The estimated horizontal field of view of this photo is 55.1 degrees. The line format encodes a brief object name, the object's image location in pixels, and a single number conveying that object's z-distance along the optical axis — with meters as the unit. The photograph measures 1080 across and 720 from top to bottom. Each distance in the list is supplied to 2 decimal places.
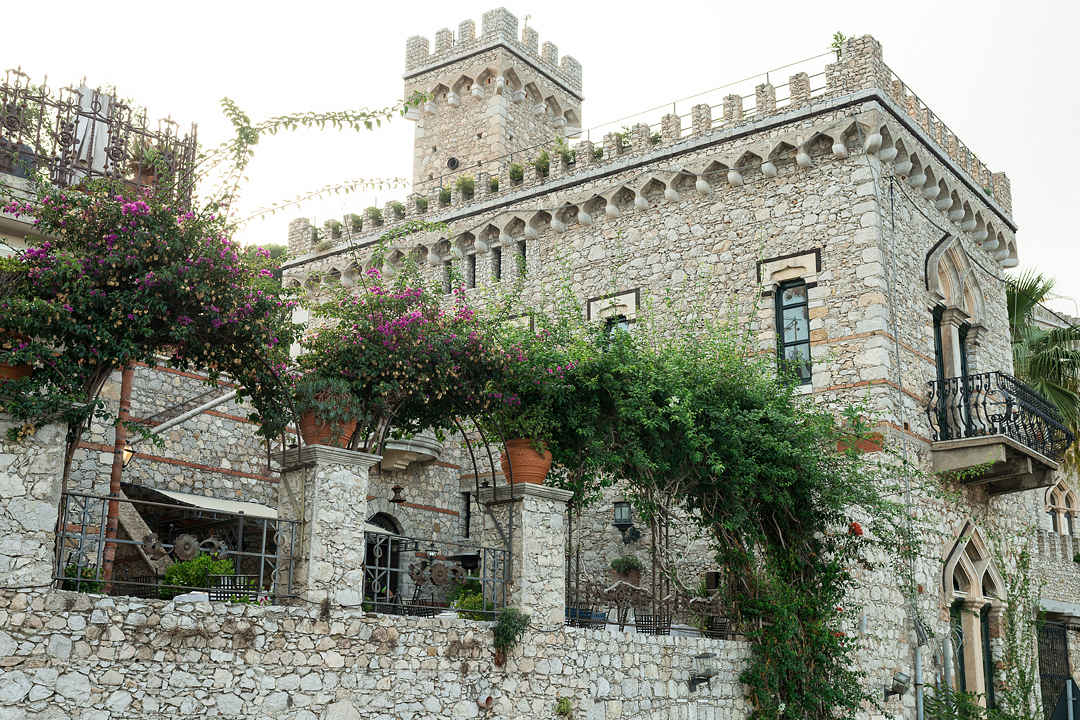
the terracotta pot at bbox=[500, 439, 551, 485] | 10.75
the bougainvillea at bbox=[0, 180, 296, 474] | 7.57
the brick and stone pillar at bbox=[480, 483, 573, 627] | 10.38
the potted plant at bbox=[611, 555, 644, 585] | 15.70
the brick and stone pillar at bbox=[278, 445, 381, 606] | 8.80
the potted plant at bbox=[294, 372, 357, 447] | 9.27
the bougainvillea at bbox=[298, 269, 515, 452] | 9.81
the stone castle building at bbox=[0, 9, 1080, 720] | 8.07
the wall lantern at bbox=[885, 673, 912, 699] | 13.54
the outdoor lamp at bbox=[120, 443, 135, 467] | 13.19
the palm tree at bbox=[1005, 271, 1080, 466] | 20.28
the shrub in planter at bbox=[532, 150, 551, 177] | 18.17
